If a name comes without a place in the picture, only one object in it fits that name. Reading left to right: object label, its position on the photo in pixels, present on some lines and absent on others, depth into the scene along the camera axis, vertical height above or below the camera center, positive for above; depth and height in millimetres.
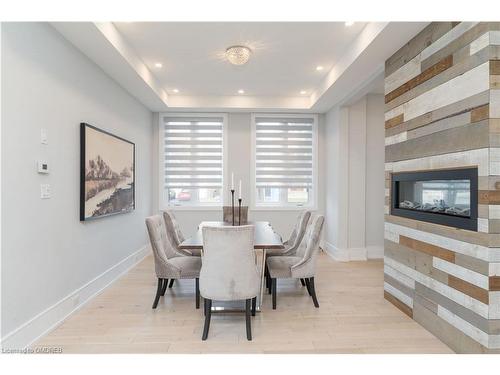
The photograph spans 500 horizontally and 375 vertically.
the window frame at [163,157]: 5637 +518
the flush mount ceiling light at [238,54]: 3207 +1472
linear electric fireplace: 2080 -64
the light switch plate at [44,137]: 2432 +411
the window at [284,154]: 5734 +661
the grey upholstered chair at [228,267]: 2293 -638
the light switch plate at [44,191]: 2428 -43
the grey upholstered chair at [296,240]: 3627 -679
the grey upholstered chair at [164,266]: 2941 -814
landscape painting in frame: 3043 +157
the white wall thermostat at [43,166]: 2389 +162
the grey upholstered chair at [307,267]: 2982 -818
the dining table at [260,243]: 2613 -525
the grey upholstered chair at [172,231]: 3746 -570
